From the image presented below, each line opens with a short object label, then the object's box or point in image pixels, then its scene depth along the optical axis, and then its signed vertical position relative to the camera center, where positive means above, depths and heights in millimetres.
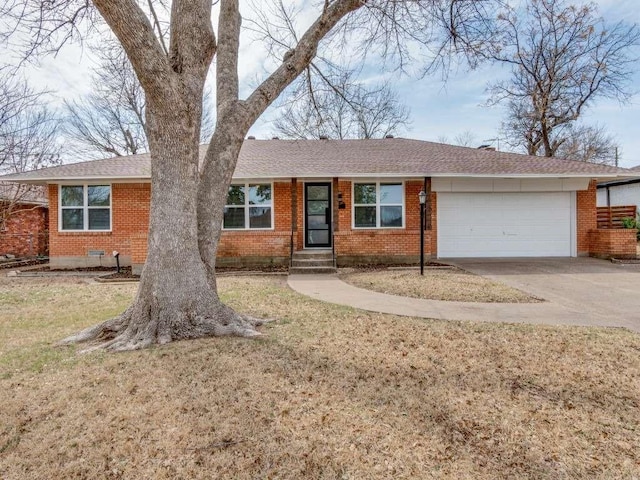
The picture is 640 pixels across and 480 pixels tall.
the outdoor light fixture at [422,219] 9172 +563
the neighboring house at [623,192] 19706 +2686
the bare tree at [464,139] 34344 +9646
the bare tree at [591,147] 28158 +7661
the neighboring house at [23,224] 15828 +933
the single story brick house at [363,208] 11758 +1135
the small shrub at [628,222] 13288 +648
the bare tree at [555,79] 20203 +9913
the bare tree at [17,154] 13383 +3770
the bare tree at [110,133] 23328 +7336
